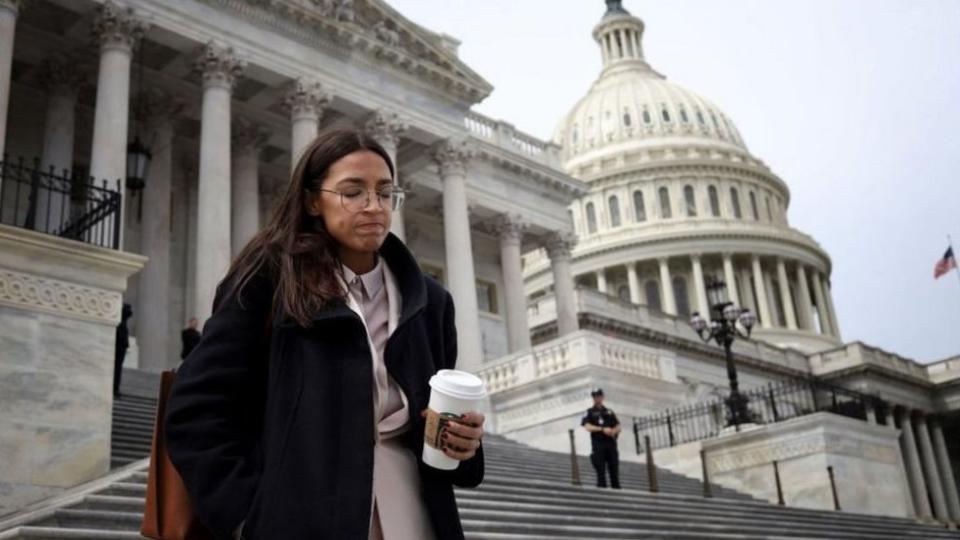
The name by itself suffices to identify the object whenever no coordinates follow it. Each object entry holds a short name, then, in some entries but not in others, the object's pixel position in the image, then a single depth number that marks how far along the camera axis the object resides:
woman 2.37
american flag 48.56
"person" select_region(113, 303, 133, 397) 13.75
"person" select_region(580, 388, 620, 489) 15.36
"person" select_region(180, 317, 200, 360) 17.22
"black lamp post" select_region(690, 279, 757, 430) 24.91
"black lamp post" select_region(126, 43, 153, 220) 19.17
